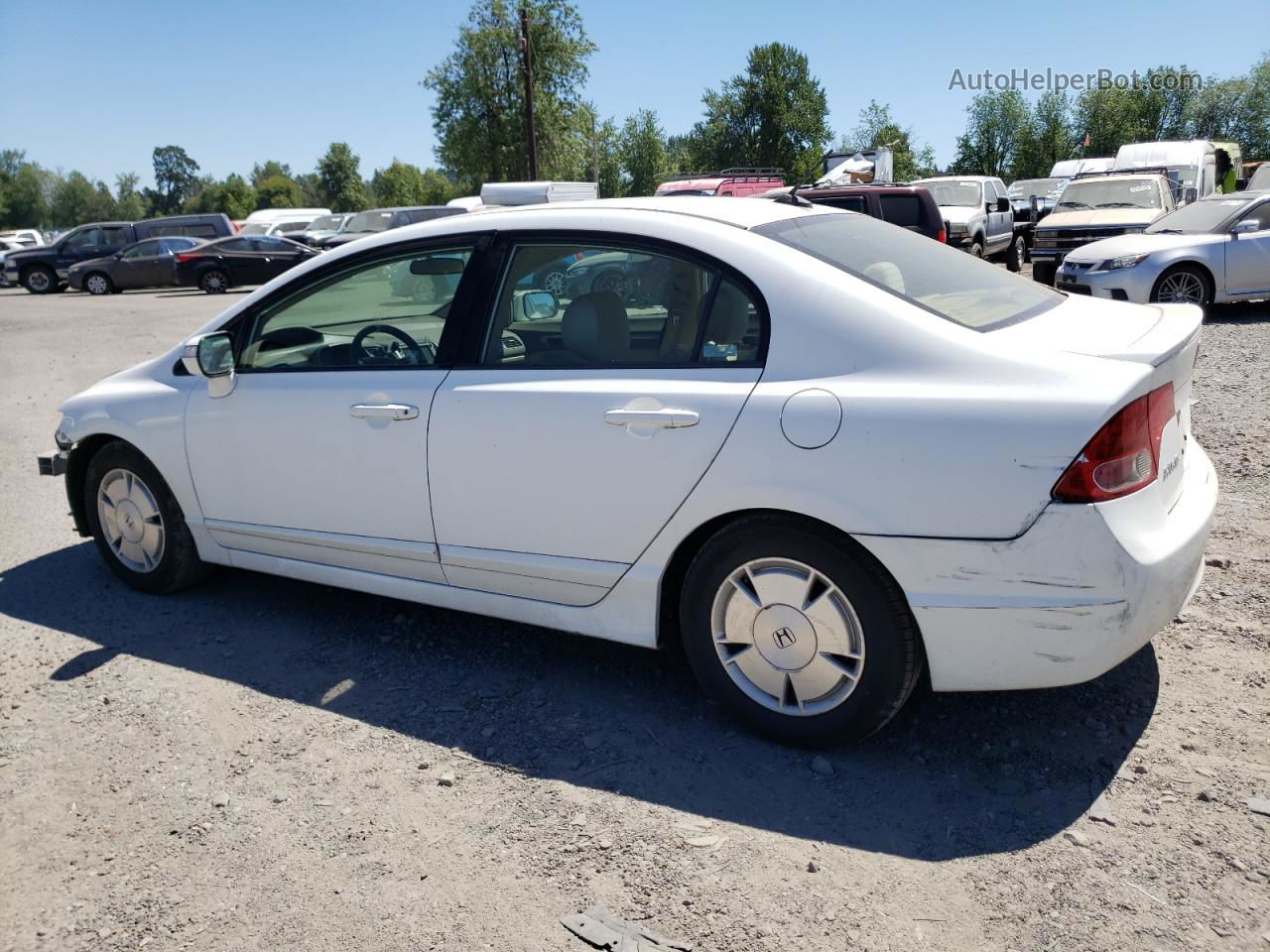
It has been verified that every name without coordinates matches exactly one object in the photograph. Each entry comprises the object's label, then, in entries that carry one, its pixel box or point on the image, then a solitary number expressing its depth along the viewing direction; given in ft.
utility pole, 114.32
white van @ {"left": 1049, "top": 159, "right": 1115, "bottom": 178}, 93.35
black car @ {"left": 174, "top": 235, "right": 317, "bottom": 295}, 82.23
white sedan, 8.93
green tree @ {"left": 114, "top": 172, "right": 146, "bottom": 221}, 447.42
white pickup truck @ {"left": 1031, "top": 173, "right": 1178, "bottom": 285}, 51.60
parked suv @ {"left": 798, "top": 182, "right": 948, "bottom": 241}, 45.24
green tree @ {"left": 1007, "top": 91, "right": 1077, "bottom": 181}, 208.44
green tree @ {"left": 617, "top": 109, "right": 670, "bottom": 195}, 229.04
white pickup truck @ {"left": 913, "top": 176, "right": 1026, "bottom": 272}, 61.26
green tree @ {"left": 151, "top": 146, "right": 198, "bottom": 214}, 528.63
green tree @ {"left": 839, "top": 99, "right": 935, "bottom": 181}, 229.25
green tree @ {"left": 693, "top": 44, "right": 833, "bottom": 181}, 263.29
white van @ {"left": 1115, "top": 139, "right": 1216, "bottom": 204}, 75.25
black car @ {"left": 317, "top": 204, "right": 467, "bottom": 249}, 75.51
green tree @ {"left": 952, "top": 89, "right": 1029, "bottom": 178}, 220.02
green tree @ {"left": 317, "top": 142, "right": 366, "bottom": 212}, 363.97
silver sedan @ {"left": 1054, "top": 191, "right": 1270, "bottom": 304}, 38.47
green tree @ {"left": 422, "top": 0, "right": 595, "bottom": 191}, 151.94
